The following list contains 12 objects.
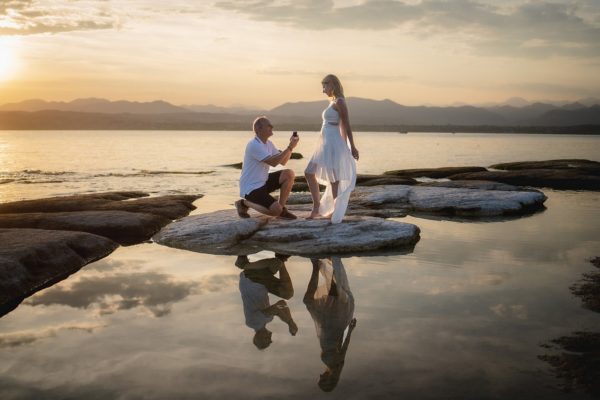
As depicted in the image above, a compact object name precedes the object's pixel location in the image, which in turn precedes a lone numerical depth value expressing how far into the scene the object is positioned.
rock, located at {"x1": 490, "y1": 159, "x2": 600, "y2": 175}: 33.17
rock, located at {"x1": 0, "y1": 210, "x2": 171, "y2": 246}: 13.89
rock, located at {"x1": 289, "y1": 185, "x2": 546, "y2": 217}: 17.52
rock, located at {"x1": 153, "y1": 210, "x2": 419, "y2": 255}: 11.98
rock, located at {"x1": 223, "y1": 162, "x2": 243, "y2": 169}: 49.34
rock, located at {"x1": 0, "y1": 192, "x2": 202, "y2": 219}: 17.03
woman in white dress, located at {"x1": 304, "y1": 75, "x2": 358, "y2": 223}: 12.05
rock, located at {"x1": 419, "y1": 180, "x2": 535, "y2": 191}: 21.02
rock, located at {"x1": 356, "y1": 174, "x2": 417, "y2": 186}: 26.55
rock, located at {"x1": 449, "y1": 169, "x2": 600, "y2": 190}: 27.02
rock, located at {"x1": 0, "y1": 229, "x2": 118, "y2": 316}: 8.94
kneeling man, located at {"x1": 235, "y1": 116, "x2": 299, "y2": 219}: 12.59
